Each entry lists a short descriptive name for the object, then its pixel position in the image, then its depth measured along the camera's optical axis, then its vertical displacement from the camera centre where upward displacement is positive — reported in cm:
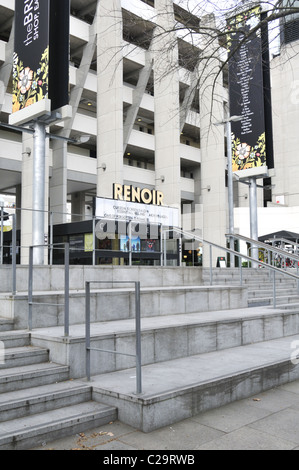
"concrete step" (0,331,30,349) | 621 -116
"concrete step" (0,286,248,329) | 702 -90
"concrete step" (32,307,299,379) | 604 -130
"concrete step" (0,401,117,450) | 417 -174
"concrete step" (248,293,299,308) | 1180 -122
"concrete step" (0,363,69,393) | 515 -146
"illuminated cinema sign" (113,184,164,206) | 2198 +348
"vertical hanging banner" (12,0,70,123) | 1188 +598
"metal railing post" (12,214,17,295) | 722 +10
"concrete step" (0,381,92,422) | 462 -160
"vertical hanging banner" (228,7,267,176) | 1942 +604
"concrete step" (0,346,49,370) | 568 -132
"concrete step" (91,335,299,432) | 482 -166
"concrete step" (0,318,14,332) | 675 -102
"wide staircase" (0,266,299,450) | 479 -155
